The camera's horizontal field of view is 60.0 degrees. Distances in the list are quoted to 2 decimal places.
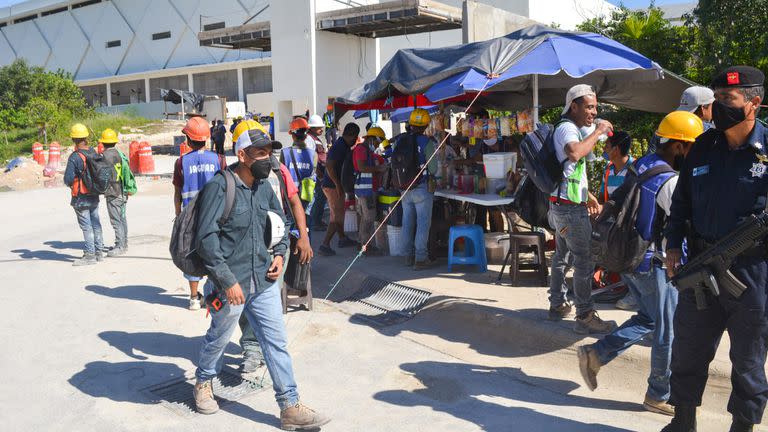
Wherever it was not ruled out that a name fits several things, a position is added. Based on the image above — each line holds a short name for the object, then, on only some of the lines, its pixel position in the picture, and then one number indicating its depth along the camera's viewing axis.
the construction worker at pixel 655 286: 4.26
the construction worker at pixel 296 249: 5.04
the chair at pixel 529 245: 7.14
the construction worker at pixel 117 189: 9.69
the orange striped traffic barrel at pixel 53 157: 22.24
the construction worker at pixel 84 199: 9.22
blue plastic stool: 7.95
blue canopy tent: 6.90
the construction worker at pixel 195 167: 6.48
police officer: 3.34
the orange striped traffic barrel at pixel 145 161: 23.17
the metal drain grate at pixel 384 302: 6.88
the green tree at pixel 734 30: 11.11
